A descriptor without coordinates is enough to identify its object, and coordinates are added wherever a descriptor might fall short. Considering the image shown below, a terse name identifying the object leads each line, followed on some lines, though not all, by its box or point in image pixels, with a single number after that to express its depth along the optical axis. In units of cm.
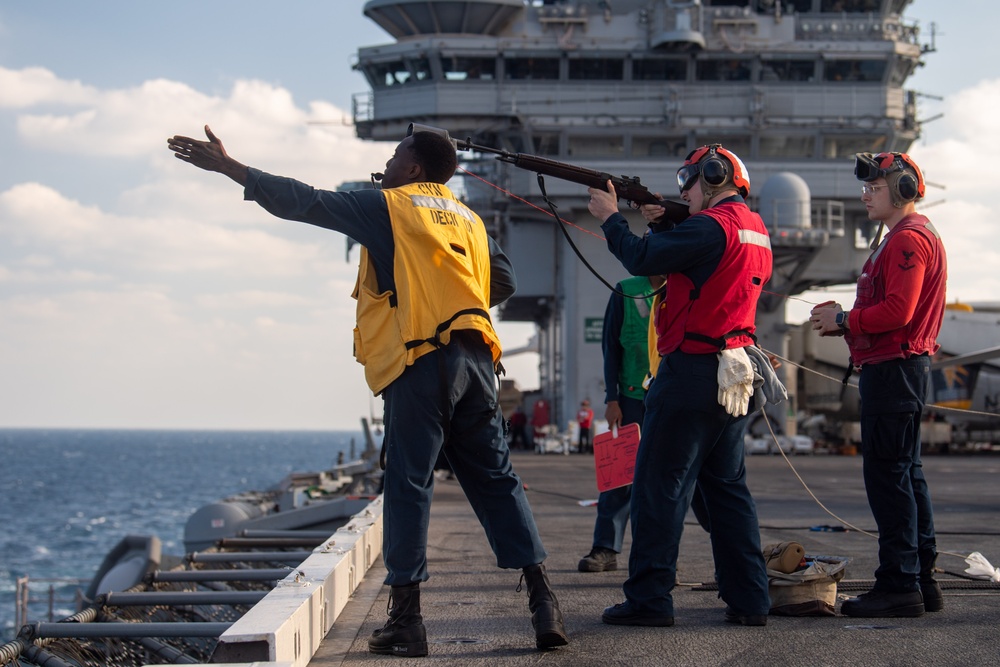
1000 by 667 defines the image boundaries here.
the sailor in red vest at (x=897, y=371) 539
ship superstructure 3547
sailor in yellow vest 456
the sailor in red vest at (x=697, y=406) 510
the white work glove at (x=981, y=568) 632
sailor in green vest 752
